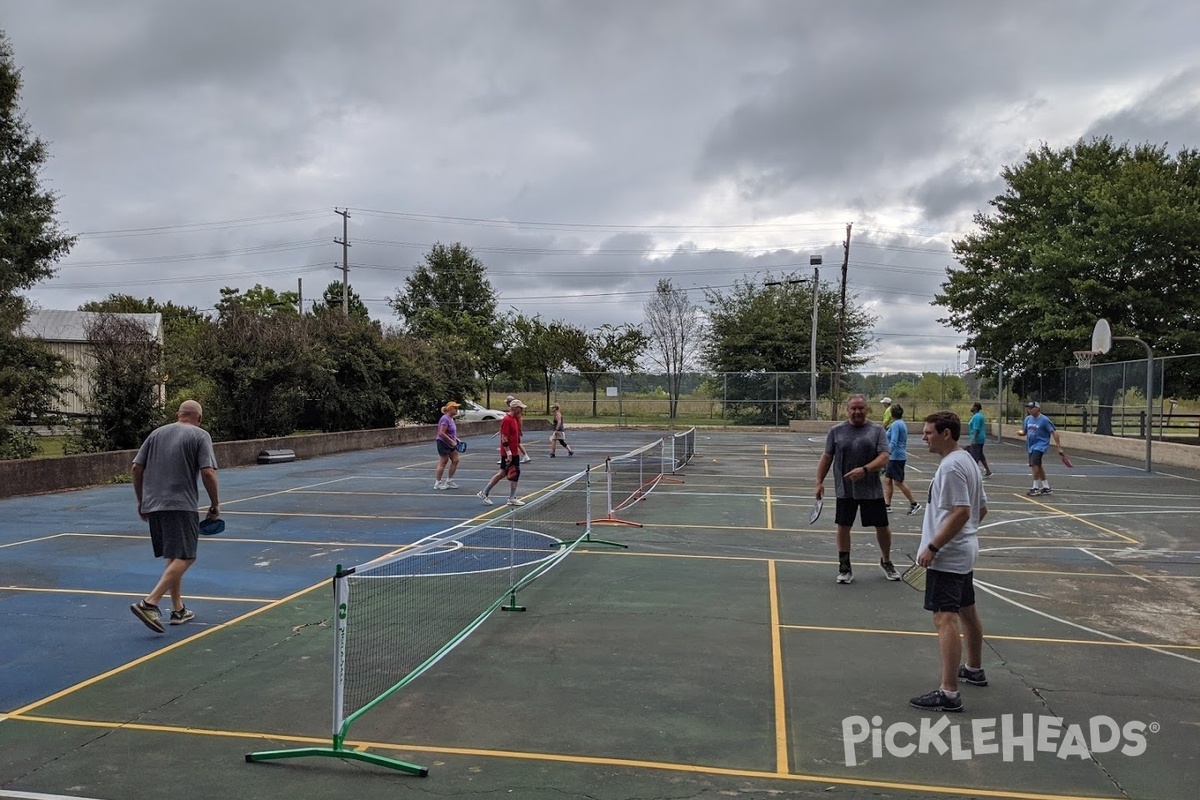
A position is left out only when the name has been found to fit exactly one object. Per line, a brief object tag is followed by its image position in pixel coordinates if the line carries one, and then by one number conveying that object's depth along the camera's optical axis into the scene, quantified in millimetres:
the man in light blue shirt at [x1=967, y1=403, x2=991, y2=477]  17734
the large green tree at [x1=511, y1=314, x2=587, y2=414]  58031
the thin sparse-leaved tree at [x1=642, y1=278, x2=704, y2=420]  61875
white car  47491
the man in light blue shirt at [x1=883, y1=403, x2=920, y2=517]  14695
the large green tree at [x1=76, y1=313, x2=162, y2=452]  20969
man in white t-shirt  5434
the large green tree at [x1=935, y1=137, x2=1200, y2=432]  31938
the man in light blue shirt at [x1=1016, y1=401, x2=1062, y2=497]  17359
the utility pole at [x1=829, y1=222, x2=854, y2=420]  47081
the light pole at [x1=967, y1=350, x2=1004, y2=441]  37344
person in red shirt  14867
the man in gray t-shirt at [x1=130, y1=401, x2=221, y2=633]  7305
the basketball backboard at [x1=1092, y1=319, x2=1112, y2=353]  24625
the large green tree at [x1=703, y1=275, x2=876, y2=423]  49419
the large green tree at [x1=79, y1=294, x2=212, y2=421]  22703
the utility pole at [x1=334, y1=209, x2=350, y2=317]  52506
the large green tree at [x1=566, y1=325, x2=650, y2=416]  58656
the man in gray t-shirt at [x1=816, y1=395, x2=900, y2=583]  9000
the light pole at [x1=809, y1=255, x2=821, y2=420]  45969
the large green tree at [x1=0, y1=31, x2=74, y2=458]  19688
